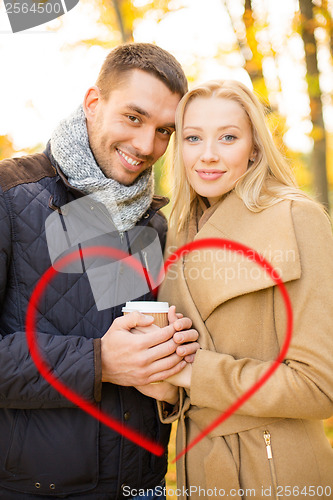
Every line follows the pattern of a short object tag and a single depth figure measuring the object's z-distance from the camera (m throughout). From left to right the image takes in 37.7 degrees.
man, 2.24
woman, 2.12
